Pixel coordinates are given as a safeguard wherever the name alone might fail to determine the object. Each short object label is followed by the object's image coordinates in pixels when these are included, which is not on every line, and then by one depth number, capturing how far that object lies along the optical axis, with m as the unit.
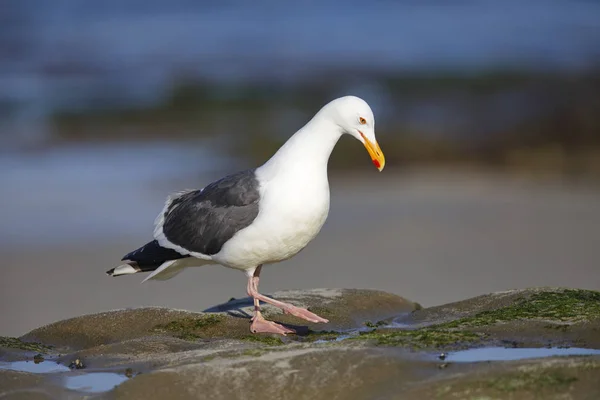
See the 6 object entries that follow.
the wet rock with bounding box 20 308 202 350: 13.00
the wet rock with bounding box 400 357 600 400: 8.65
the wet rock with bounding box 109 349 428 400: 9.29
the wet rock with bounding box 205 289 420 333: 13.91
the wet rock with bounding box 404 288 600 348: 10.66
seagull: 13.60
